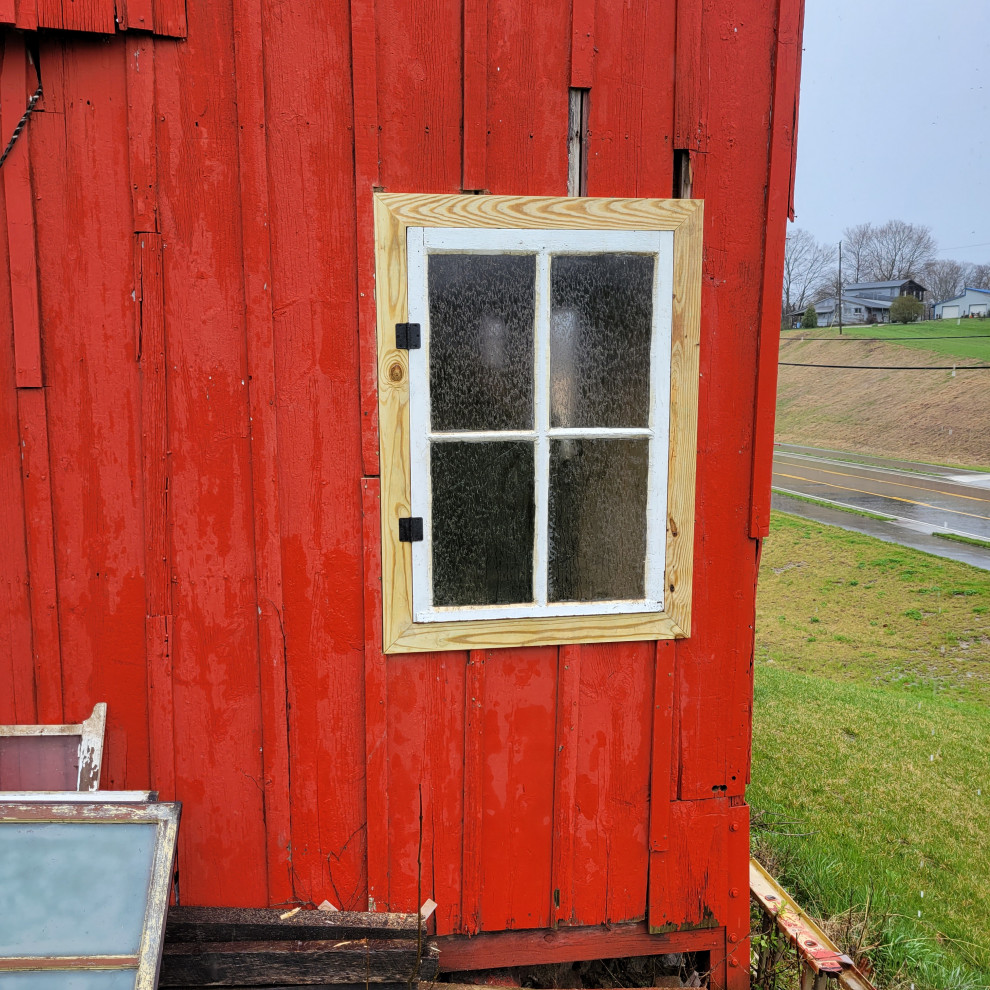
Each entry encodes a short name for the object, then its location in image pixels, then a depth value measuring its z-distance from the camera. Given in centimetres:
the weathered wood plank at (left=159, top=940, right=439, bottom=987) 224
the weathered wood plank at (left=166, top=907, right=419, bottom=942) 231
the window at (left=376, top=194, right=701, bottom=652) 235
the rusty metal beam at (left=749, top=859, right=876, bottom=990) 285
